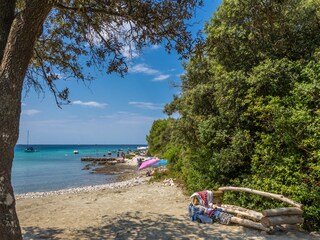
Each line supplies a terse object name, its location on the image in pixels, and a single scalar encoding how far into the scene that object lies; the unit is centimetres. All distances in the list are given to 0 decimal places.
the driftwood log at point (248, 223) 578
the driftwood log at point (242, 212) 603
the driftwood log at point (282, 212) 569
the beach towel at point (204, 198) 709
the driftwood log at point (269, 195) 590
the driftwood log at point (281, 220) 566
